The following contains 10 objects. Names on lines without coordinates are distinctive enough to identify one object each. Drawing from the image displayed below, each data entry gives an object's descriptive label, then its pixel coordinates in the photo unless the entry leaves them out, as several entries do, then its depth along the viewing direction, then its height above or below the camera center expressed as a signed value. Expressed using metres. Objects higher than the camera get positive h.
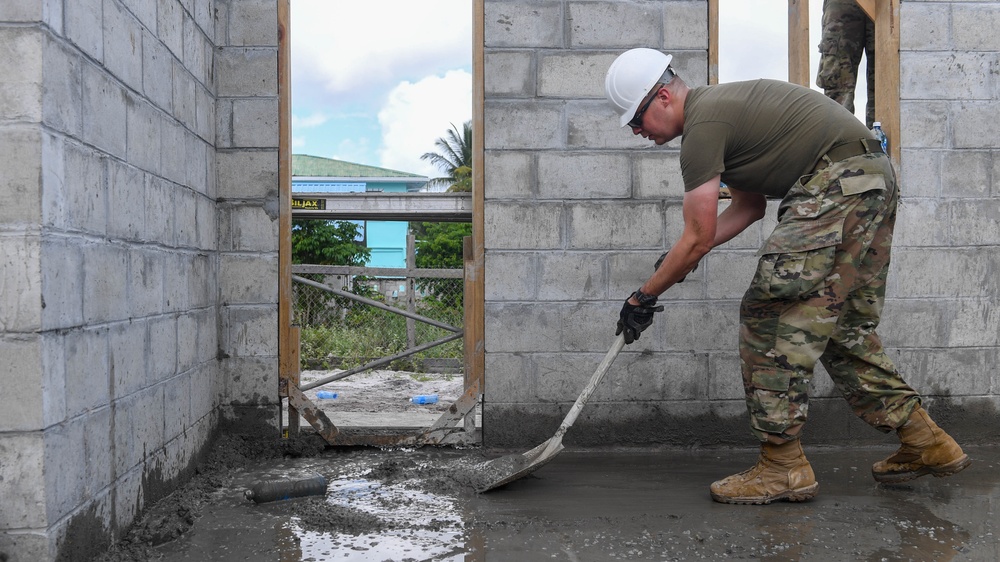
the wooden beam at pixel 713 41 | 3.68 +1.10
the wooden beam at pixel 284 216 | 3.58 +0.26
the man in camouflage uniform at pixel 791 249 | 2.64 +0.07
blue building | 26.91 +3.39
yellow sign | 6.12 +0.54
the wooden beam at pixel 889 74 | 3.73 +0.96
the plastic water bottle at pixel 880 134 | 3.74 +0.66
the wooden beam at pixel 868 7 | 3.78 +1.30
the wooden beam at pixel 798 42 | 3.76 +1.13
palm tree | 27.55 +4.23
